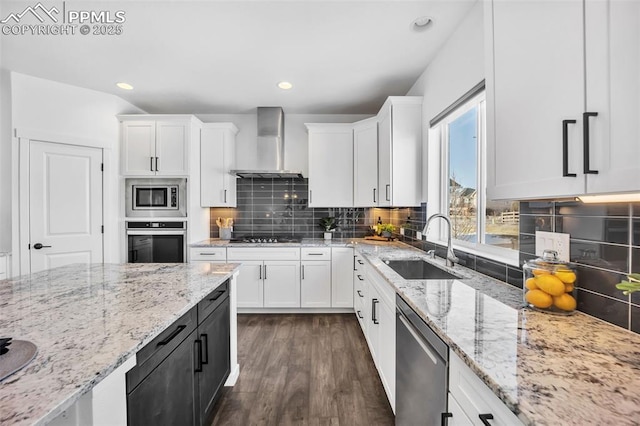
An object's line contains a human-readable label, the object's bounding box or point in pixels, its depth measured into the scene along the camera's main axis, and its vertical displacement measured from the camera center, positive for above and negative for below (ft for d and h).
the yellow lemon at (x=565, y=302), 3.50 -1.15
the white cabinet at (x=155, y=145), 10.93 +2.65
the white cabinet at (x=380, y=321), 5.49 -2.68
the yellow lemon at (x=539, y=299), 3.56 -1.14
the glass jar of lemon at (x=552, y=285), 3.51 -0.96
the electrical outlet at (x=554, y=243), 3.83 -0.47
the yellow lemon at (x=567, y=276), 3.51 -0.83
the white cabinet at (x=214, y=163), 11.74 +2.07
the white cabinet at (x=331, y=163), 11.64 +2.05
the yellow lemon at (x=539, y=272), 3.64 -0.80
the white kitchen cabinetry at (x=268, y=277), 11.01 -2.60
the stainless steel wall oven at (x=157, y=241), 10.86 -1.15
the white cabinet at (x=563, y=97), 2.22 +1.13
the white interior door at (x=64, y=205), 9.28 +0.26
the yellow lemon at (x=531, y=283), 3.64 -0.96
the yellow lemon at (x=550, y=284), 3.49 -0.93
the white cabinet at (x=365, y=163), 10.82 +1.94
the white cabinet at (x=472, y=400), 2.25 -1.72
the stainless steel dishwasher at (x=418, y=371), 3.26 -2.22
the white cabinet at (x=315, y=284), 11.04 -2.89
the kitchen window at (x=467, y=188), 5.82 +0.65
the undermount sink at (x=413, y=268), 7.11 -1.52
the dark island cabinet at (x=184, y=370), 3.21 -2.29
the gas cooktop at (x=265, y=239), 11.60 -1.21
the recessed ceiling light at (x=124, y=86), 9.71 +4.49
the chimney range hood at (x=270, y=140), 11.93 +3.14
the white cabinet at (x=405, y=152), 9.07 +1.95
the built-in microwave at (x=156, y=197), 10.91 +0.59
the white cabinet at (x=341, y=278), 11.05 -2.66
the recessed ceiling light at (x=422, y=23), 6.22 +4.33
